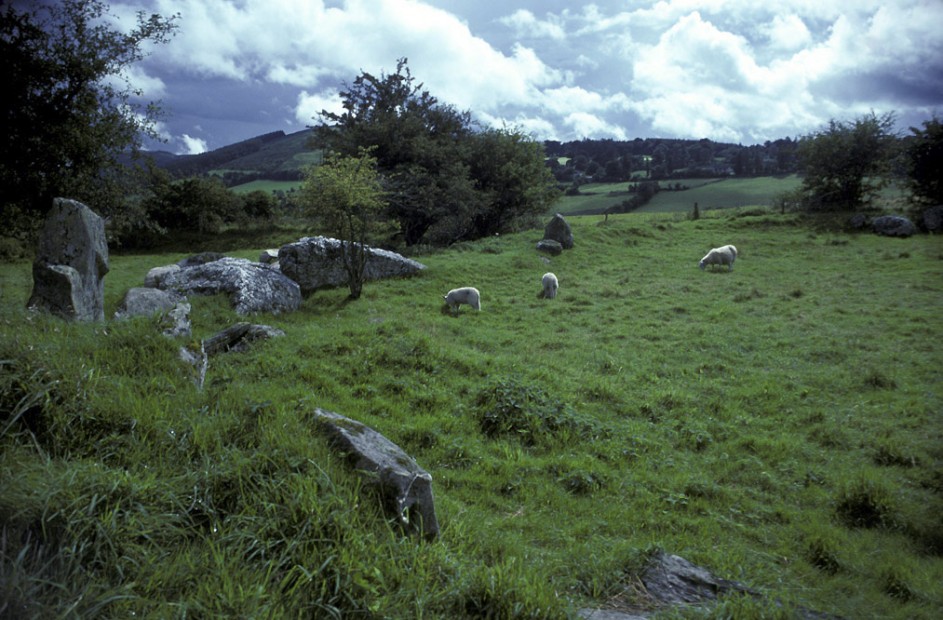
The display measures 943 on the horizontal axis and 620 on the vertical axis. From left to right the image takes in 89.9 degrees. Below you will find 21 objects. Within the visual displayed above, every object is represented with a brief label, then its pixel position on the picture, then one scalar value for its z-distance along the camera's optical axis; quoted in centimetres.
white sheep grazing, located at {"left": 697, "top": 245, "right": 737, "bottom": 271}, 2447
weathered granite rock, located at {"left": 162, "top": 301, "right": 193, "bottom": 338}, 731
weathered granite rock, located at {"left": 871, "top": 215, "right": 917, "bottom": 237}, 3012
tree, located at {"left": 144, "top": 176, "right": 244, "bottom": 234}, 4359
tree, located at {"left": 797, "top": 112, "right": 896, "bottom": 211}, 3675
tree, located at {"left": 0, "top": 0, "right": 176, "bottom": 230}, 1688
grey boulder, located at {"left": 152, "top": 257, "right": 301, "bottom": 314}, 1423
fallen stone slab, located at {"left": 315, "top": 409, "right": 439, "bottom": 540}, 371
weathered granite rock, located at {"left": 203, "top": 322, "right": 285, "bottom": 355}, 990
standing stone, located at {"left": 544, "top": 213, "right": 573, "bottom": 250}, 2758
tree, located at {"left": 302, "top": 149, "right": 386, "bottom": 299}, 1745
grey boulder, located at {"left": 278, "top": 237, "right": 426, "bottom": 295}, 1786
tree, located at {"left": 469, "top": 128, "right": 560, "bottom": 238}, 3716
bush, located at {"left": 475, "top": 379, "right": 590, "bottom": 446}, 786
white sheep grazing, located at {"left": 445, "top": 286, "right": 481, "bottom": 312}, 1650
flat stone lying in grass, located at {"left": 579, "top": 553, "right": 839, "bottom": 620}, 345
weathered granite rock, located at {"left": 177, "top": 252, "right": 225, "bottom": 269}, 2555
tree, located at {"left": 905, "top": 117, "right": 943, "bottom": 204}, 3412
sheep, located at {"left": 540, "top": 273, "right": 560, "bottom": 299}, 1933
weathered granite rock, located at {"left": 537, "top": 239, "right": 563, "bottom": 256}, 2633
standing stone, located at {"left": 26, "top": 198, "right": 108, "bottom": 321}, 1053
